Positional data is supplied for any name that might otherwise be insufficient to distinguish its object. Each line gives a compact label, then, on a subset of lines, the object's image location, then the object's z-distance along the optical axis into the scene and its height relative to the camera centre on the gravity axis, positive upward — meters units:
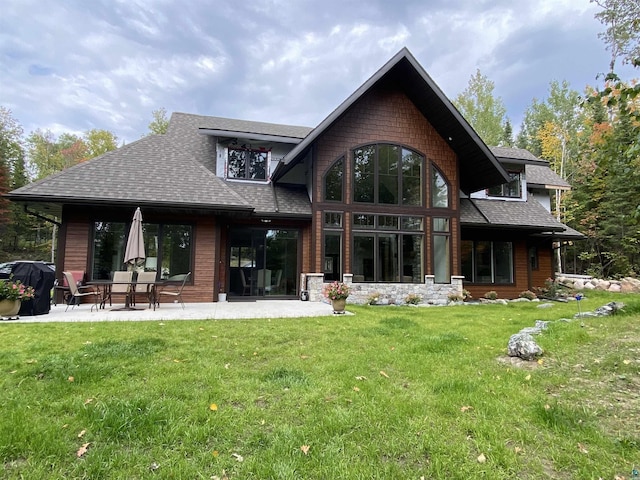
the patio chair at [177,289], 9.78 -0.80
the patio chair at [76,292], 8.03 -0.82
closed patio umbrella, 8.24 +0.40
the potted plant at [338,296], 8.27 -0.78
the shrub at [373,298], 10.71 -1.07
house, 9.70 +1.84
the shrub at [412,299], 11.03 -1.10
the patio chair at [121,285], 8.48 -0.60
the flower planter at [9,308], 6.69 -0.95
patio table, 8.29 -0.74
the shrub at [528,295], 13.23 -1.10
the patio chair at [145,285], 8.62 -0.61
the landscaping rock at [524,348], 4.19 -1.02
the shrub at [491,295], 12.98 -1.11
